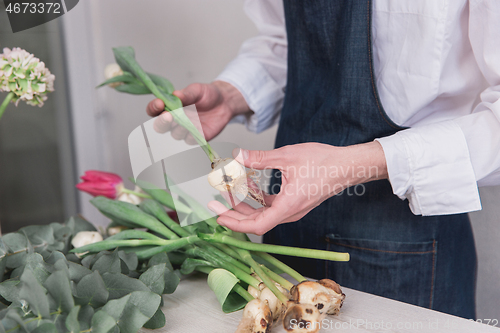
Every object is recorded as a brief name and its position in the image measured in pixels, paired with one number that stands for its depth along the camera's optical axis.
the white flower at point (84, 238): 0.61
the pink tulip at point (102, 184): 0.74
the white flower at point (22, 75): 0.55
